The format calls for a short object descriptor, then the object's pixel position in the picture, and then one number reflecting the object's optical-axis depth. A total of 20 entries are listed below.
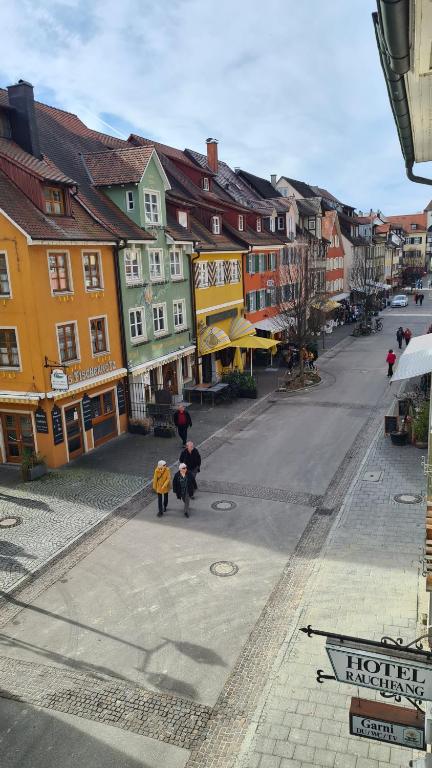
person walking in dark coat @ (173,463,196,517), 13.98
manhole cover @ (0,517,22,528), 14.15
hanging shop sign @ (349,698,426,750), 4.38
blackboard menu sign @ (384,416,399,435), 19.45
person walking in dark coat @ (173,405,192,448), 19.42
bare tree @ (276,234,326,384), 29.41
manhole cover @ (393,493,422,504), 14.22
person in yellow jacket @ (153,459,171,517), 14.06
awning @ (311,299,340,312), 33.72
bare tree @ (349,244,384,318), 52.03
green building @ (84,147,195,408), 21.94
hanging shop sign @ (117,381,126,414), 21.32
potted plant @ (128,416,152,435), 21.66
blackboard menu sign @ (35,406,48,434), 17.72
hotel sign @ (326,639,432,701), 4.00
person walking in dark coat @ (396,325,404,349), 37.53
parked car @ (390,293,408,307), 66.56
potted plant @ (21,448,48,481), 17.06
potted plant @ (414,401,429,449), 17.91
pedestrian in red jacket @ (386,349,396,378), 28.84
